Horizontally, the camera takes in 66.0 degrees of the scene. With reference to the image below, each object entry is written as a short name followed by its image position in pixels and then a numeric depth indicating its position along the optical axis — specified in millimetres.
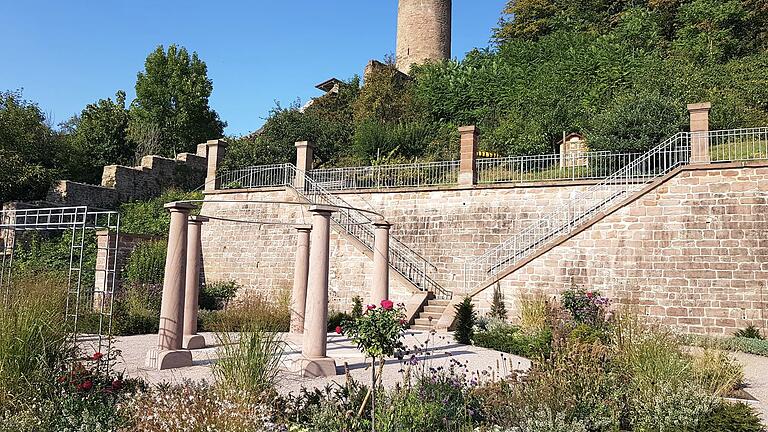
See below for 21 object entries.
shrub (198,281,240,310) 18688
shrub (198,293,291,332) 7841
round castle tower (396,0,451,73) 39188
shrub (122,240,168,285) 16891
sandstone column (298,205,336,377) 8125
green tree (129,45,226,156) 30172
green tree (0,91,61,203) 19497
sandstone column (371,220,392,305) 10586
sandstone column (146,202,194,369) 8516
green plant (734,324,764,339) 12898
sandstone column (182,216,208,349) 9930
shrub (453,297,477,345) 12453
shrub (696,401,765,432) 5422
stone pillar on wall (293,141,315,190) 20227
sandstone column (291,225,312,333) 11398
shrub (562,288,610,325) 12810
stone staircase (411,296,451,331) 15070
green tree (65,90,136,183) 26625
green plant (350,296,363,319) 13500
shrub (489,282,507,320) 15047
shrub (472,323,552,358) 10852
